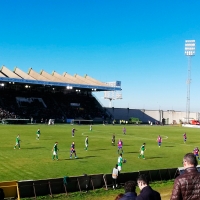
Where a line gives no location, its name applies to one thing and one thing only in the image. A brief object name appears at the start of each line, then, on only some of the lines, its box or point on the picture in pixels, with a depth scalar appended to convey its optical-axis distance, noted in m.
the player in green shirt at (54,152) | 26.88
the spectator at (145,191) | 5.68
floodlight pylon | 92.99
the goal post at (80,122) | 82.03
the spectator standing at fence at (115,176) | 19.05
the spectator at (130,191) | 6.16
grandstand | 78.75
